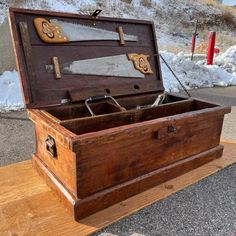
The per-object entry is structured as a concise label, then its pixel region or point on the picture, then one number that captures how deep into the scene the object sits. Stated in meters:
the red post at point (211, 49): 6.22
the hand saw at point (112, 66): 2.05
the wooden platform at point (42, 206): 1.44
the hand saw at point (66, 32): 1.94
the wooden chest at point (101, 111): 1.52
